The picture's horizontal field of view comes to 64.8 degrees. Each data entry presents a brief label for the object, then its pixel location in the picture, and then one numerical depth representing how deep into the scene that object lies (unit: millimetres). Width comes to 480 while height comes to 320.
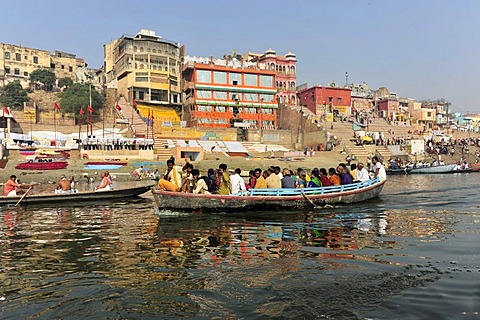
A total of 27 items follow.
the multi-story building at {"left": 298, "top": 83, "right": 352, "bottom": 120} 59719
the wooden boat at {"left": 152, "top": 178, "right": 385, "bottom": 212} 12172
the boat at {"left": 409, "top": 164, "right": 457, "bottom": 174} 37406
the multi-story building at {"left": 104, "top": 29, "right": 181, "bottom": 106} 52594
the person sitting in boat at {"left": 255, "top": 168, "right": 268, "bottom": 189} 13391
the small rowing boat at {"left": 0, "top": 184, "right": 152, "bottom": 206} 16391
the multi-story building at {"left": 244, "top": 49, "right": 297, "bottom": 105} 61312
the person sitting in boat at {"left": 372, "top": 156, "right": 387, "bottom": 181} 17288
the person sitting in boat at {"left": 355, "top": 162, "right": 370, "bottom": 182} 17031
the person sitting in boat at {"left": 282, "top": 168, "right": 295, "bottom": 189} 13711
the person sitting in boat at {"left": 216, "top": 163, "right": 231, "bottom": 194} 12883
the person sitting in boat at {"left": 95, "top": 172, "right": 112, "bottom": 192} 18209
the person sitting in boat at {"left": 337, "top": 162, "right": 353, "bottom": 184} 15352
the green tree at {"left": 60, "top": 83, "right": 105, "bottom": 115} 50812
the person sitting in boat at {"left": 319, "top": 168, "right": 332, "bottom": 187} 14977
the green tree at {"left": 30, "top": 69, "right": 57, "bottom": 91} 60188
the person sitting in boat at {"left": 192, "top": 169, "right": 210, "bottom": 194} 12500
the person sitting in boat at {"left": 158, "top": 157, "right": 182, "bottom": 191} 12383
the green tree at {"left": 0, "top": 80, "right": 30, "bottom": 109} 52750
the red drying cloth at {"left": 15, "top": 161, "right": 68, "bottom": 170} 29469
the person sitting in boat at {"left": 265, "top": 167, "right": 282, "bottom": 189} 13523
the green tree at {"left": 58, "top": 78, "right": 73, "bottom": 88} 60712
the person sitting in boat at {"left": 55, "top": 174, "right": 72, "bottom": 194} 17391
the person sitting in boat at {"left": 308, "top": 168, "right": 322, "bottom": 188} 14398
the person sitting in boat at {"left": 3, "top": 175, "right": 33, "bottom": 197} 16531
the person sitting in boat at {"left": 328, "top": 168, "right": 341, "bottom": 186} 15180
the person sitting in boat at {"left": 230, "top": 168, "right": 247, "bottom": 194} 12992
